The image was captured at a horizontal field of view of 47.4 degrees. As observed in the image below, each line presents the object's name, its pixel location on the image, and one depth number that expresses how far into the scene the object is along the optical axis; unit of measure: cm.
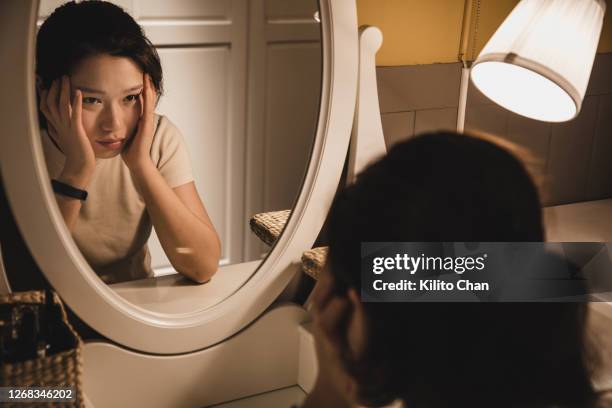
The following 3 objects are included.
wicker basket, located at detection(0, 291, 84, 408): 69
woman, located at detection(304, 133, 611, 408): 46
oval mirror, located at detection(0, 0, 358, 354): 71
